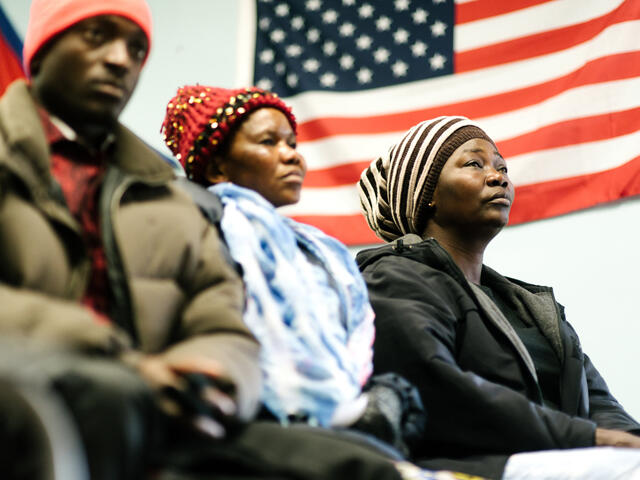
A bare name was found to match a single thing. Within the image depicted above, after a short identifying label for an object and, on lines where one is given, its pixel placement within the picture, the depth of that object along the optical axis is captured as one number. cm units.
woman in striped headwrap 363
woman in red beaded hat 296
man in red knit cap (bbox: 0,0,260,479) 192
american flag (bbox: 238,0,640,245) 457
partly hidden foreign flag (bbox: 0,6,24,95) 470
